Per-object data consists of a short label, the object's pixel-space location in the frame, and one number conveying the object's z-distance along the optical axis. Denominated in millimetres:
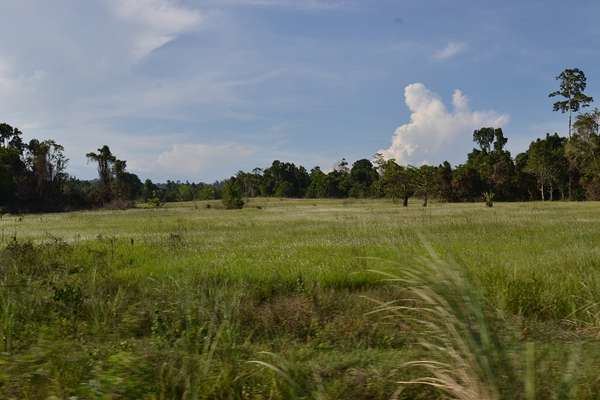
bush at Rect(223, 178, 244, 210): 61469
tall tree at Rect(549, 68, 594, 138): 75312
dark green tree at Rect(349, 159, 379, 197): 105362
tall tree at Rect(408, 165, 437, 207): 61281
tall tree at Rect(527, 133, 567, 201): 73188
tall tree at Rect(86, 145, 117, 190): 84812
